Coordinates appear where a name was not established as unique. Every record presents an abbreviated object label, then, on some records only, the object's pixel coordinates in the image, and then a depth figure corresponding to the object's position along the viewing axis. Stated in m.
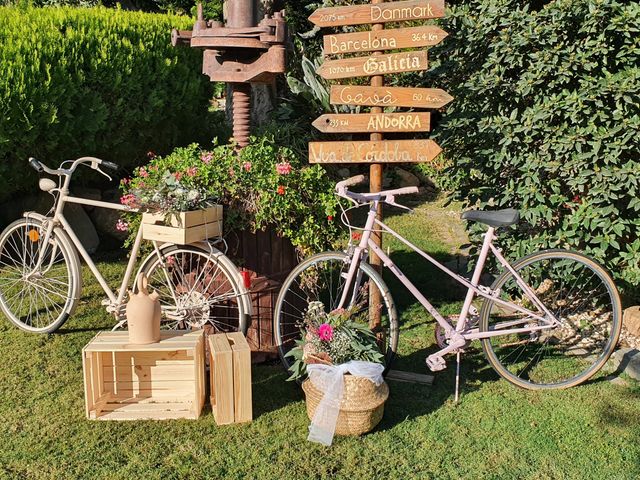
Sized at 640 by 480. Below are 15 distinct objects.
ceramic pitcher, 3.95
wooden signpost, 4.43
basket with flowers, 3.77
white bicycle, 4.50
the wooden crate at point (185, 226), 4.21
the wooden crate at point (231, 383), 3.89
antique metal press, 4.71
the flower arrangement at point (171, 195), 4.27
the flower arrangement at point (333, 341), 3.98
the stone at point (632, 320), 5.19
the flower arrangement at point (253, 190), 4.47
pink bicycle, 4.30
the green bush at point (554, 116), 4.62
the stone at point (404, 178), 10.66
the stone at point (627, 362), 4.62
